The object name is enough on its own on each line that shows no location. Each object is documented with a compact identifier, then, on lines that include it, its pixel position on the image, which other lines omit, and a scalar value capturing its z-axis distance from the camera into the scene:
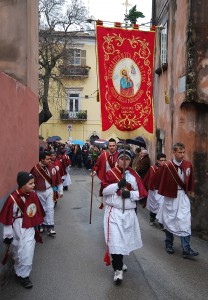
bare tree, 26.25
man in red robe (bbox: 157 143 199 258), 7.46
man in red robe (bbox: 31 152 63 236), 8.62
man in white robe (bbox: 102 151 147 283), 5.98
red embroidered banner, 6.73
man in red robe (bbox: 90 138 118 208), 9.26
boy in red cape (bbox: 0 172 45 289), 5.80
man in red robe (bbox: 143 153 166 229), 10.16
